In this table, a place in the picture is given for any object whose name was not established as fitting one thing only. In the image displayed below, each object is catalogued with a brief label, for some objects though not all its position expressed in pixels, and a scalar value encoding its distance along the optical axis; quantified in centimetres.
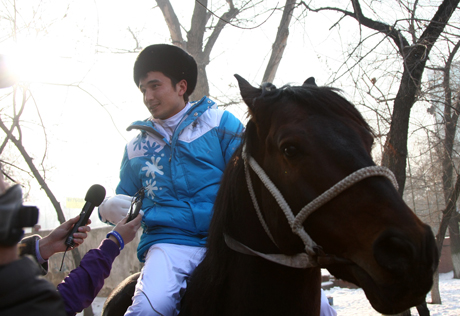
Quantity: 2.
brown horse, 118
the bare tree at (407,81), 388
